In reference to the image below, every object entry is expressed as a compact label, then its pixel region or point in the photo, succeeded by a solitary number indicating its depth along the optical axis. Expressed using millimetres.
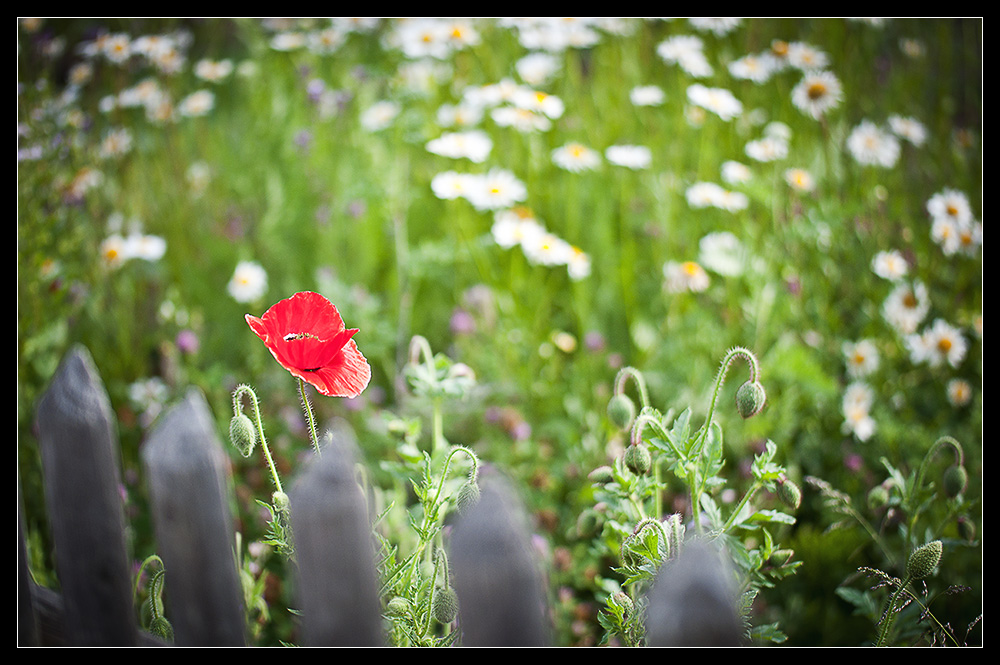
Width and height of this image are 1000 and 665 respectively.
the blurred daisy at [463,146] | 2039
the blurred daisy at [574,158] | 2299
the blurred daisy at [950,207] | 2129
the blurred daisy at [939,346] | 1979
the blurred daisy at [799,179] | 2262
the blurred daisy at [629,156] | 2268
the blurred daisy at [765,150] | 2254
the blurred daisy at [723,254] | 2053
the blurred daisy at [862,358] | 1987
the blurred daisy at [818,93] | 2344
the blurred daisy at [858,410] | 1806
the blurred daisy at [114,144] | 2455
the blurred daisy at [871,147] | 2377
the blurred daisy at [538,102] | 2137
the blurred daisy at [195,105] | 2633
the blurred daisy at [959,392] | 1947
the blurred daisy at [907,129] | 2461
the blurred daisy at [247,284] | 2070
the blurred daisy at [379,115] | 2353
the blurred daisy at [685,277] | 2119
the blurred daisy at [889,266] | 2102
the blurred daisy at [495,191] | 2014
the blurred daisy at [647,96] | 2379
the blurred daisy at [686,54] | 2393
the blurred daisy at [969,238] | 2096
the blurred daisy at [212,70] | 2707
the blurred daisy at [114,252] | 2166
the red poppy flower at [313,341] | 897
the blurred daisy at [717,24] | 2509
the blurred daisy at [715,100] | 2211
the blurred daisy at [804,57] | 2527
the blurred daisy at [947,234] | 2061
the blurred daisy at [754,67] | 2447
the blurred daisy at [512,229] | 2055
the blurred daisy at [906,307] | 2002
